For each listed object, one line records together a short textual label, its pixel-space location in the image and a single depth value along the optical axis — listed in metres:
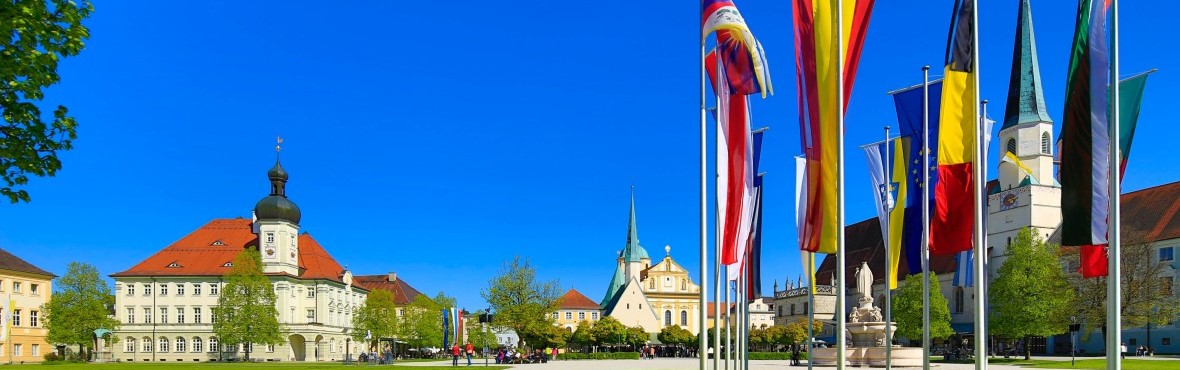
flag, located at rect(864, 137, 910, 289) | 25.89
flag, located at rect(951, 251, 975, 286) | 28.39
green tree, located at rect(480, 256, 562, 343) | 69.25
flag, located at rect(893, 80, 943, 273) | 24.15
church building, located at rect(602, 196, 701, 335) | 137.75
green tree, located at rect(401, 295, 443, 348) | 100.38
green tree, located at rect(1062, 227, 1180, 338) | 59.94
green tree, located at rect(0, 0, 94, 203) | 12.71
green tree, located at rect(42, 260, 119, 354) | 76.69
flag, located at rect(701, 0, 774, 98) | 17.41
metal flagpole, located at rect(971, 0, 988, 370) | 18.00
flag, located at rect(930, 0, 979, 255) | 19.02
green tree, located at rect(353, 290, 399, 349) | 92.44
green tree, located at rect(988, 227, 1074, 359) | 66.50
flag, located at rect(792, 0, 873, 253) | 16.11
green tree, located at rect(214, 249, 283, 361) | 76.44
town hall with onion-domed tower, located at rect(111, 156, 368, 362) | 88.62
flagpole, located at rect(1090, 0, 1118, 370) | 17.05
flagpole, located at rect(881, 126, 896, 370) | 26.17
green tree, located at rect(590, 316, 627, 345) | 102.94
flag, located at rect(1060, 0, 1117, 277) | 17.31
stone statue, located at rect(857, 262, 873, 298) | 51.52
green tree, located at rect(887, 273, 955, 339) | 80.94
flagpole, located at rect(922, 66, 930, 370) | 23.92
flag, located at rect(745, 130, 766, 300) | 28.08
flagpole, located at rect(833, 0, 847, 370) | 15.46
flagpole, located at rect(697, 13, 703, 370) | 16.66
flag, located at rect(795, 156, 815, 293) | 23.58
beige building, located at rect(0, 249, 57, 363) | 81.25
